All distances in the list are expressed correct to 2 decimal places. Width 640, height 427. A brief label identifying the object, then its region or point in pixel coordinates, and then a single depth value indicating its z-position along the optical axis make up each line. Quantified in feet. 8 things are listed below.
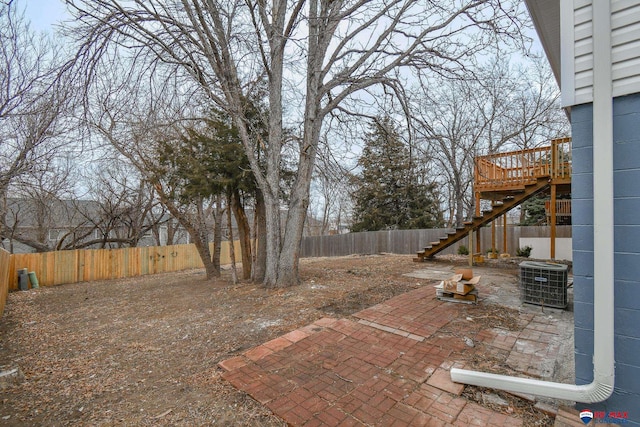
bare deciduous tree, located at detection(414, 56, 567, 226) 47.26
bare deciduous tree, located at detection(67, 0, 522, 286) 17.79
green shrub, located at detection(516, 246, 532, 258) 33.81
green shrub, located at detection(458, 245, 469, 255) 36.68
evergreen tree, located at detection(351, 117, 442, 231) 56.65
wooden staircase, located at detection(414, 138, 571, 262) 23.22
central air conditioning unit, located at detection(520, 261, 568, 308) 13.04
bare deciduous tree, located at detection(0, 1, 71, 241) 17.53
